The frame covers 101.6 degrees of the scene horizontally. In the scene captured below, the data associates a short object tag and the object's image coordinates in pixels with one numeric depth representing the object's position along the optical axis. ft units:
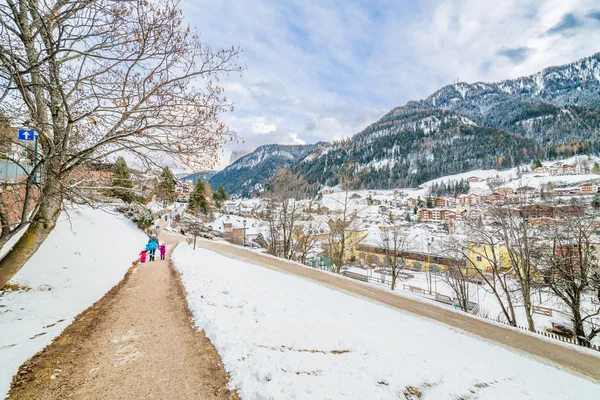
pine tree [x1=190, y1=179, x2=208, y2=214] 157.43
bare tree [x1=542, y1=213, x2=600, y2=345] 33.60
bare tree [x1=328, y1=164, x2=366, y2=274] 55.36
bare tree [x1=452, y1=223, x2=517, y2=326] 42.71
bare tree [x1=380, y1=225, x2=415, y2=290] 63.31
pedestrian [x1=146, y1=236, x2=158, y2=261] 42.65
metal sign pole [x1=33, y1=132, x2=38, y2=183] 13.79
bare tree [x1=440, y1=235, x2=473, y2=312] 55.06
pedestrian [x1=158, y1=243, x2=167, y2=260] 45.80
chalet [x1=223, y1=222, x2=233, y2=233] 154.14
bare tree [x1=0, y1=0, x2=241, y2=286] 12.77
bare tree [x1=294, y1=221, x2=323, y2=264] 73.31
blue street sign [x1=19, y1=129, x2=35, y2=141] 13.89
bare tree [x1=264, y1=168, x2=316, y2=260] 63.10
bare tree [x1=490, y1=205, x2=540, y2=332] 40.04
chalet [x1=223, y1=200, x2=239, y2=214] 284.31
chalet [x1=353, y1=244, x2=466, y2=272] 134.62
